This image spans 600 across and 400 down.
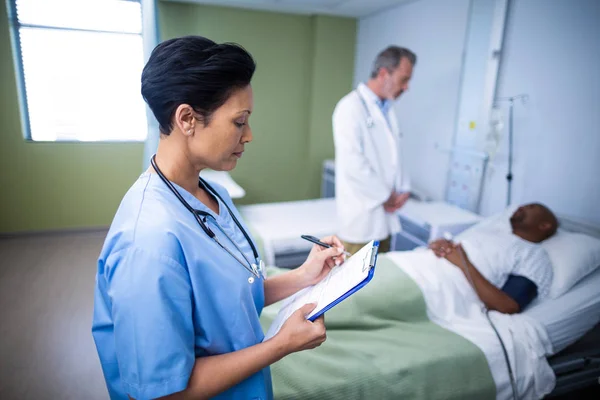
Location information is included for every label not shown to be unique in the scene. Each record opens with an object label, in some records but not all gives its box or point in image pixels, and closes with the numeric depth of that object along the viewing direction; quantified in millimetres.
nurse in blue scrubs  620
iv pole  2244
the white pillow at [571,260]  1707
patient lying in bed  1653
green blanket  1220
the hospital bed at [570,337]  1414
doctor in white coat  2102
